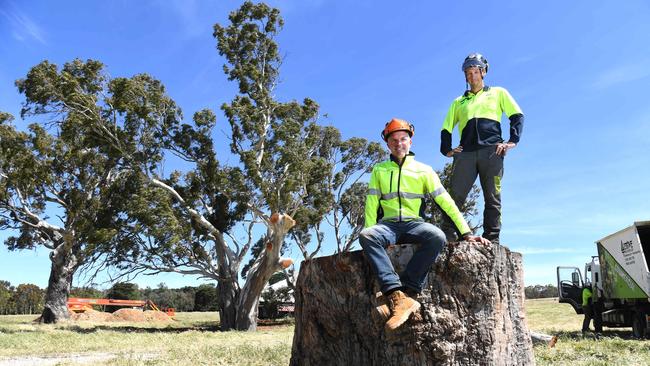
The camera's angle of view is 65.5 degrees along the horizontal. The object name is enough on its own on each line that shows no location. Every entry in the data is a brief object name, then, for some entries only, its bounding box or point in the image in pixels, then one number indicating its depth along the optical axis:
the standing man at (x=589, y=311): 15.68
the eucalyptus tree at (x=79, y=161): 20.83
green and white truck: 12.77
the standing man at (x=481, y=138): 4.51
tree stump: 3.52
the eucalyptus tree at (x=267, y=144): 22.00
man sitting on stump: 3.40
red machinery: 32.62
